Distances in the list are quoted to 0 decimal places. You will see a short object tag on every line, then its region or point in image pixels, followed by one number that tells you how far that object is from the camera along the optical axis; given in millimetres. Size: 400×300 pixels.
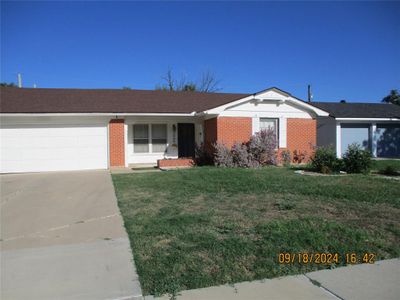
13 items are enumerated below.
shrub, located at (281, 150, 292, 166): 16406
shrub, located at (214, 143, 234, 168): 14875
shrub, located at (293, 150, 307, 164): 16859
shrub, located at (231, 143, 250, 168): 14938
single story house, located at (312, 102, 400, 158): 20766
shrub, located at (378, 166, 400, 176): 12441
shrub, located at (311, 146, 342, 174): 12867
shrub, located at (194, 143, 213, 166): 16453
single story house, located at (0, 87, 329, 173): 15492
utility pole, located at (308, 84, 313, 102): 39981
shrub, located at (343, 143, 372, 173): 12539
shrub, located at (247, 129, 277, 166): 15266
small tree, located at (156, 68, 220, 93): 42406
